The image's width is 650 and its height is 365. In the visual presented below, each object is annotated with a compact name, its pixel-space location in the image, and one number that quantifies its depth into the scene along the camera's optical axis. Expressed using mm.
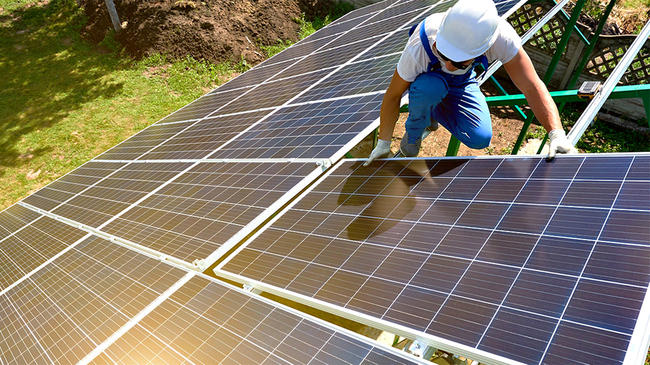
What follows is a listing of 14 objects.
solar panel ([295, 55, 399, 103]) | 6316
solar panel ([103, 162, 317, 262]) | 4152
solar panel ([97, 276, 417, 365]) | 2350
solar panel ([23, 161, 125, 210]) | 7576
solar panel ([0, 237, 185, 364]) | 3404
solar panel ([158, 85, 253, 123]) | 9680
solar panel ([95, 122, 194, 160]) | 8680
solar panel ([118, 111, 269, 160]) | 7121
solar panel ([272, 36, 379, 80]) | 8641
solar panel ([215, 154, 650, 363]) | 1967
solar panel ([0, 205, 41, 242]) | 6836
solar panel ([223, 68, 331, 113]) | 8026
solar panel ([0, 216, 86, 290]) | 5203
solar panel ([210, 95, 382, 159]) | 5059
